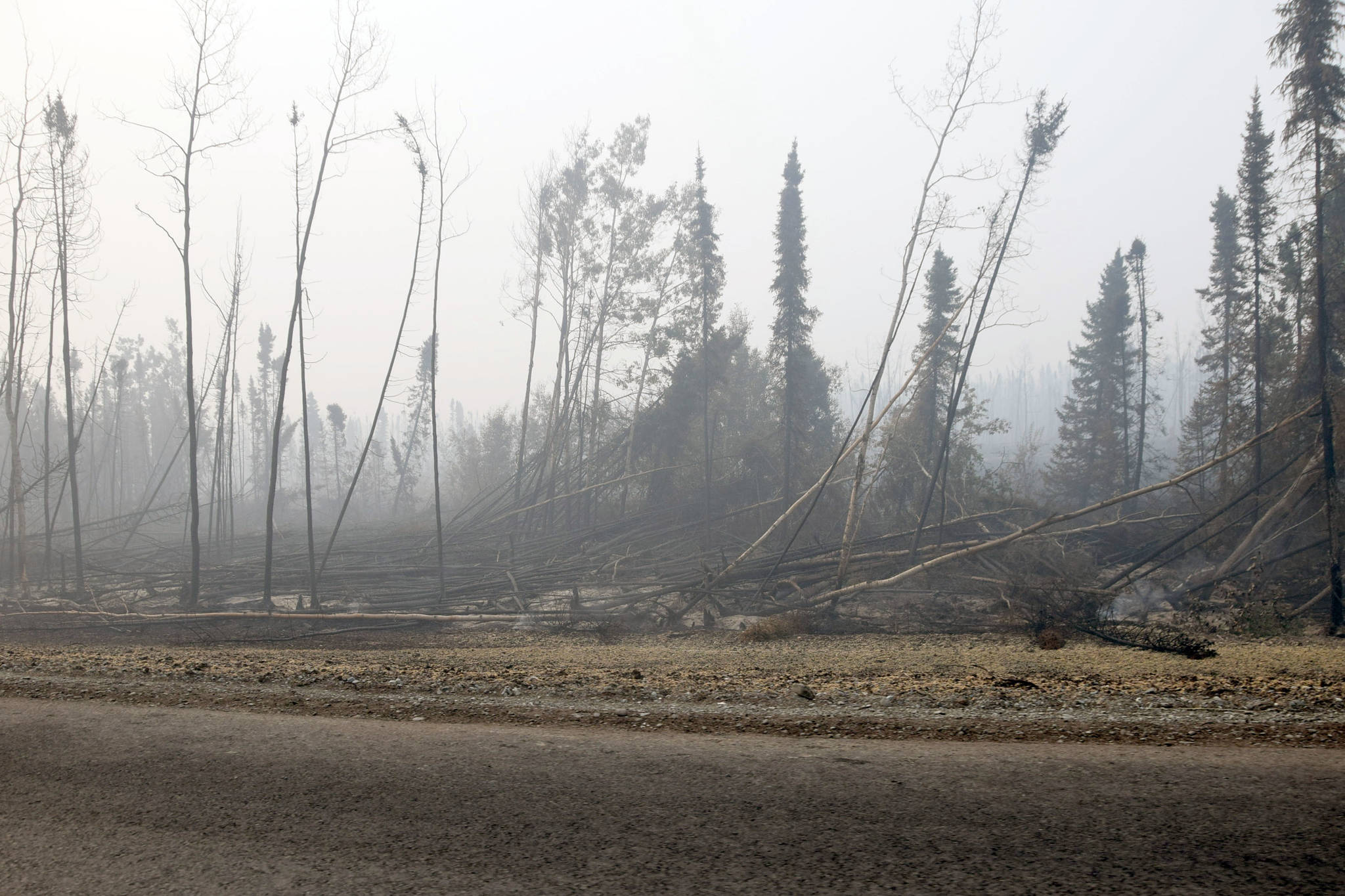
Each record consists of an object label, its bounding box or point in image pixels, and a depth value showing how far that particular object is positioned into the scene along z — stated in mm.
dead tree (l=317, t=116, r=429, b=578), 20359
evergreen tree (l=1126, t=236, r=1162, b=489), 39062
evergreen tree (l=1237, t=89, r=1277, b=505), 24625
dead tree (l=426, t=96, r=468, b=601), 19873
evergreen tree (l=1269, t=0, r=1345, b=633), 14273
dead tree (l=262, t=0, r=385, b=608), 19234
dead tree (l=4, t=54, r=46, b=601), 20906
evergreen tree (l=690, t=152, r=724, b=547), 31594
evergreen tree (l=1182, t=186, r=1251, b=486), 21172
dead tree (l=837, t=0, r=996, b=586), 17188
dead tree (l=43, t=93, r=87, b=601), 20188
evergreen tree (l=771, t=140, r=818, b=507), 31812
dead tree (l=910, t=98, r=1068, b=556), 18797
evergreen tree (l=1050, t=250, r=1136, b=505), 39306
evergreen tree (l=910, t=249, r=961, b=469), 33219
